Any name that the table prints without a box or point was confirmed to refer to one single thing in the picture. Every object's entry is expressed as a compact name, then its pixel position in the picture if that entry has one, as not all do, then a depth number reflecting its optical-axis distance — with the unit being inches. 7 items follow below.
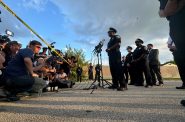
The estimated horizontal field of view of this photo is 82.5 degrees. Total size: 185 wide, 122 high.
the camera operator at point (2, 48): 90.7
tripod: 145.7
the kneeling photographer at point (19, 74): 90.1
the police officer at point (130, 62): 189.9
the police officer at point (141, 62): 163.6
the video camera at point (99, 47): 144.6
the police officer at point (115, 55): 134.6
